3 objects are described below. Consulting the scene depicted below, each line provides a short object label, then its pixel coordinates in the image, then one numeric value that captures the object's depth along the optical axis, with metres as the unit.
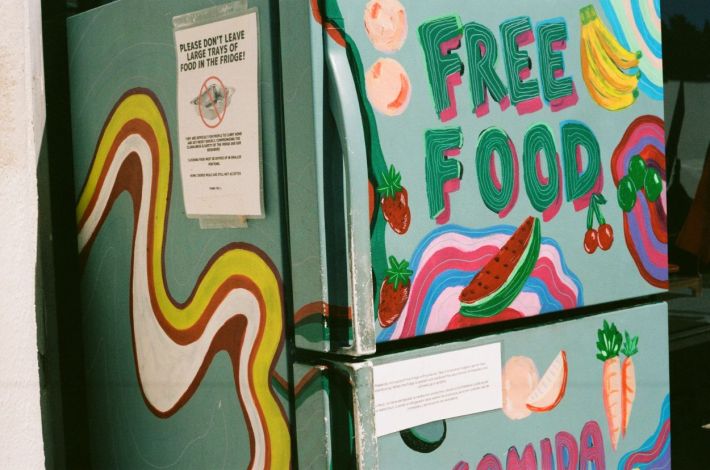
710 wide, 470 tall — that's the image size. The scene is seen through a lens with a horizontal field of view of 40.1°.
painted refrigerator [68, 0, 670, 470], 2.11
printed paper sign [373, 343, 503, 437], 2.15
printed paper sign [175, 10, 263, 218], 2.22
